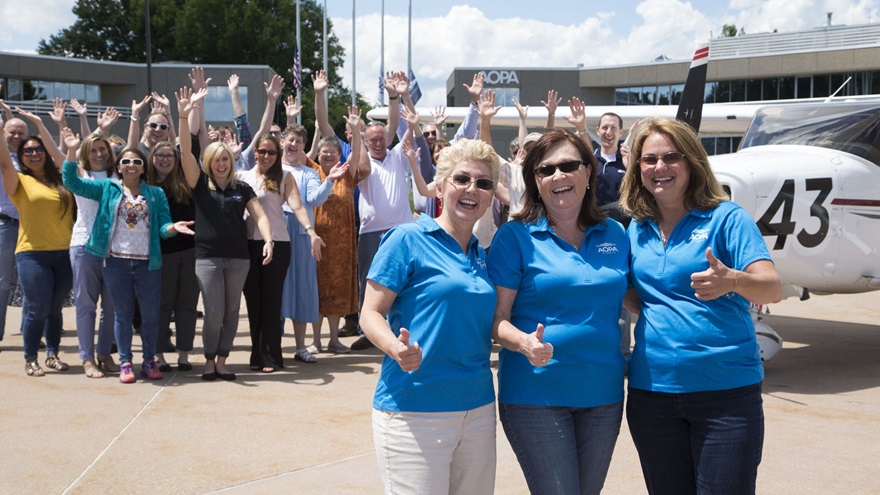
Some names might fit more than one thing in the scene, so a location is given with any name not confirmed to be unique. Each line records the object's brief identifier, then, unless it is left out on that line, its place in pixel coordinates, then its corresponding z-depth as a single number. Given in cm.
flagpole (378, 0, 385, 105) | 4214
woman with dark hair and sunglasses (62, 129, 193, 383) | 587
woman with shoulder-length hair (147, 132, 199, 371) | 632
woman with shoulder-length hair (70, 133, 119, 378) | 613
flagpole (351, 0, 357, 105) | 4132
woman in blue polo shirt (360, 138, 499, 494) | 248
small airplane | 630
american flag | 3039
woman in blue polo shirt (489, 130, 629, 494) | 251
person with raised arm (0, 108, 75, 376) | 620
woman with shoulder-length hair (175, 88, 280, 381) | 593
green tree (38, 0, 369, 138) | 4900
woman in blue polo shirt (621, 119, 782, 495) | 246
